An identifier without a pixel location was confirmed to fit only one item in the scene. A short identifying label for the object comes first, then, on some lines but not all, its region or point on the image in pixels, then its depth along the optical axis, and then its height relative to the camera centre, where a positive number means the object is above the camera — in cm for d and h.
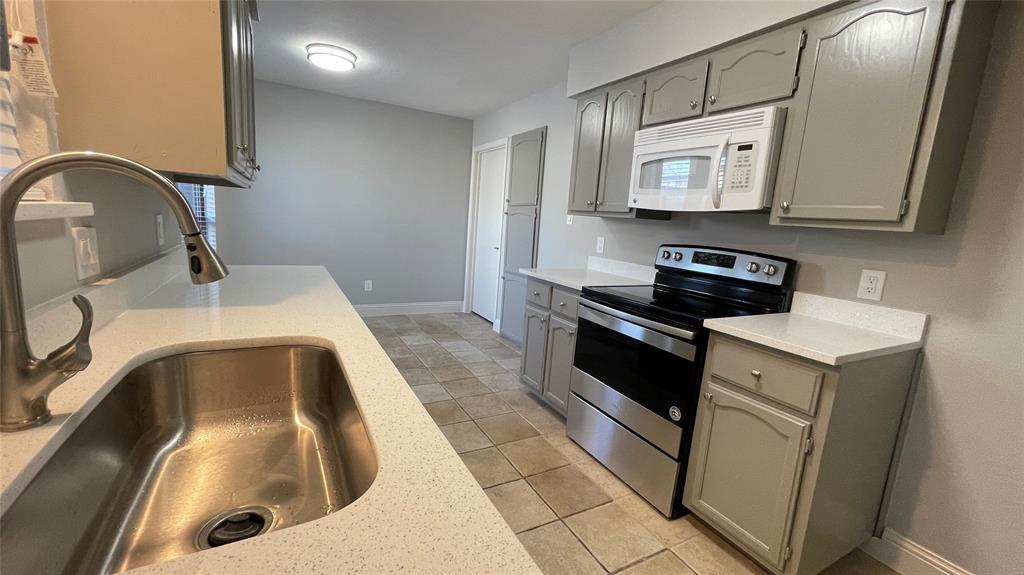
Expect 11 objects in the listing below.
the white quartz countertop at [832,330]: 141 -31
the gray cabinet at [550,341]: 262 -73
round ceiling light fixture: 317 +115
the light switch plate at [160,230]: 178 -13
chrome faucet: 49 -17
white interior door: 484 -8
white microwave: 179 +36
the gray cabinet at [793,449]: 143 -73
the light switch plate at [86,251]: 99 -14
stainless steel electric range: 183 -56
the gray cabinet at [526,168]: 400 +56
